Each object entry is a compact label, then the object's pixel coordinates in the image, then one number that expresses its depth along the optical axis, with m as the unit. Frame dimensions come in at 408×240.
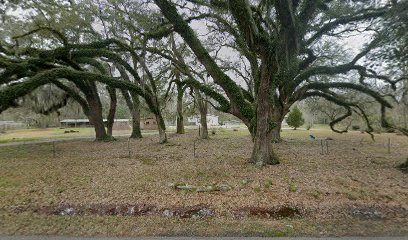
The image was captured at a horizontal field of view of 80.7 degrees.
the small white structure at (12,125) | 51.38
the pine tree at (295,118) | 34.00
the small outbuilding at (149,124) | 46.01
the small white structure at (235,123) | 69.75
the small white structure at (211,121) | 59.22
